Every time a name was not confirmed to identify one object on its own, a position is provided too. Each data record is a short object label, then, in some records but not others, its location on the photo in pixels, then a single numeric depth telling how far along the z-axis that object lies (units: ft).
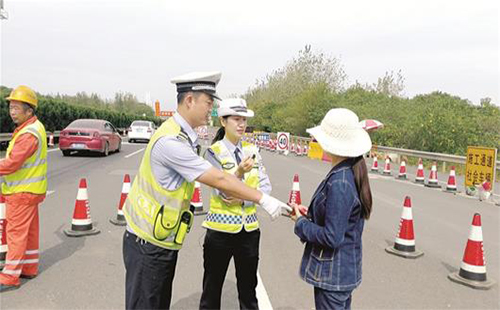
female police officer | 10.27
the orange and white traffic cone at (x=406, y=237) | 17.37
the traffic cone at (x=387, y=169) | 46.11
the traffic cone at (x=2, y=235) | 14.24
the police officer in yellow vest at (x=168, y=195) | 7.31
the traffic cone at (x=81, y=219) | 19.02
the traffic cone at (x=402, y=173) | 43.24
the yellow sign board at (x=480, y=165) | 32.12
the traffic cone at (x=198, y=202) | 24.57
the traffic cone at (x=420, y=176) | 40.09
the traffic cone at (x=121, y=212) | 20.57
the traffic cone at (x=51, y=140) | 71.70
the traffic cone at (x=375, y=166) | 49.52
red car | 54.34
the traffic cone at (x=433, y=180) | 37.22
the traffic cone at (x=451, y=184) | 35.32
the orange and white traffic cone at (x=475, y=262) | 14.57
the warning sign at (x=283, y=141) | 75.87
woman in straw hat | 7.56
